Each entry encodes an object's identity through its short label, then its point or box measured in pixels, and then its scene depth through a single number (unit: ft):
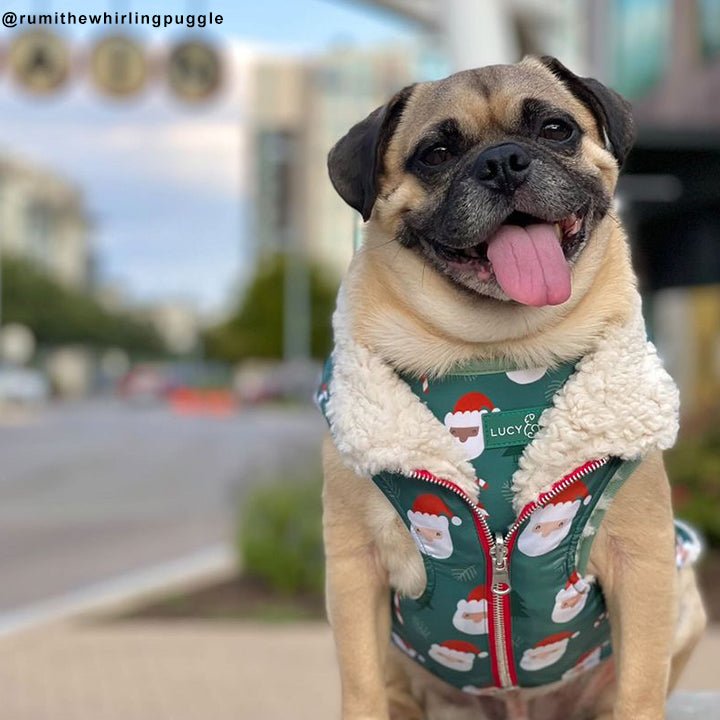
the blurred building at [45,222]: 246.47
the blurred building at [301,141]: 286.05
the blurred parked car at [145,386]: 205.05
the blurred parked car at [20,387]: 150.41
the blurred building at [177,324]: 339.16
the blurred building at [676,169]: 38.65
